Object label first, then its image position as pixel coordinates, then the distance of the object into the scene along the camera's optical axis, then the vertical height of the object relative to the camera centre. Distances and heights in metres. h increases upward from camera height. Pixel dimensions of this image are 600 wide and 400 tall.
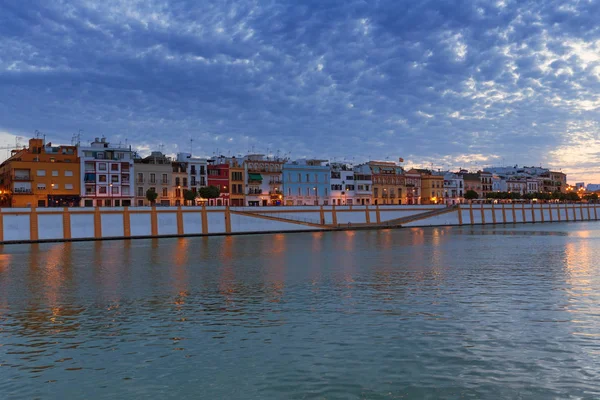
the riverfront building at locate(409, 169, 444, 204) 140.38 +4.92
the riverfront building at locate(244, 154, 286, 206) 106.44 +6.58
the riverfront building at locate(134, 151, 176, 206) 94.25 +6.86
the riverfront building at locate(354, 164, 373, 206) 122.81 +5.36
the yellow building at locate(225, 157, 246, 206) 103.81 +6.16
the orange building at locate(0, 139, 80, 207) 82.69 +6.74
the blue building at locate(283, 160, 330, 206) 111.94 +6.17
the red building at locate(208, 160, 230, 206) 102.00 +6.92
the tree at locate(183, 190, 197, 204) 91.97 +3.85
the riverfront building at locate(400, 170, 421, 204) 133.88 +5.19
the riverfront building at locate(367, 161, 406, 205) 127.69 +6.50
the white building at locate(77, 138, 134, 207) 88.56 +7.38
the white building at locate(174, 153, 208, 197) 99.00 +7.59
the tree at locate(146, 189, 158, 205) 90.50 +4.02
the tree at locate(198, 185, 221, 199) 92.94 +4.24
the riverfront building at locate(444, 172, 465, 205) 144.25 +5.16
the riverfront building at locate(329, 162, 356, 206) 118.75 +5.59
